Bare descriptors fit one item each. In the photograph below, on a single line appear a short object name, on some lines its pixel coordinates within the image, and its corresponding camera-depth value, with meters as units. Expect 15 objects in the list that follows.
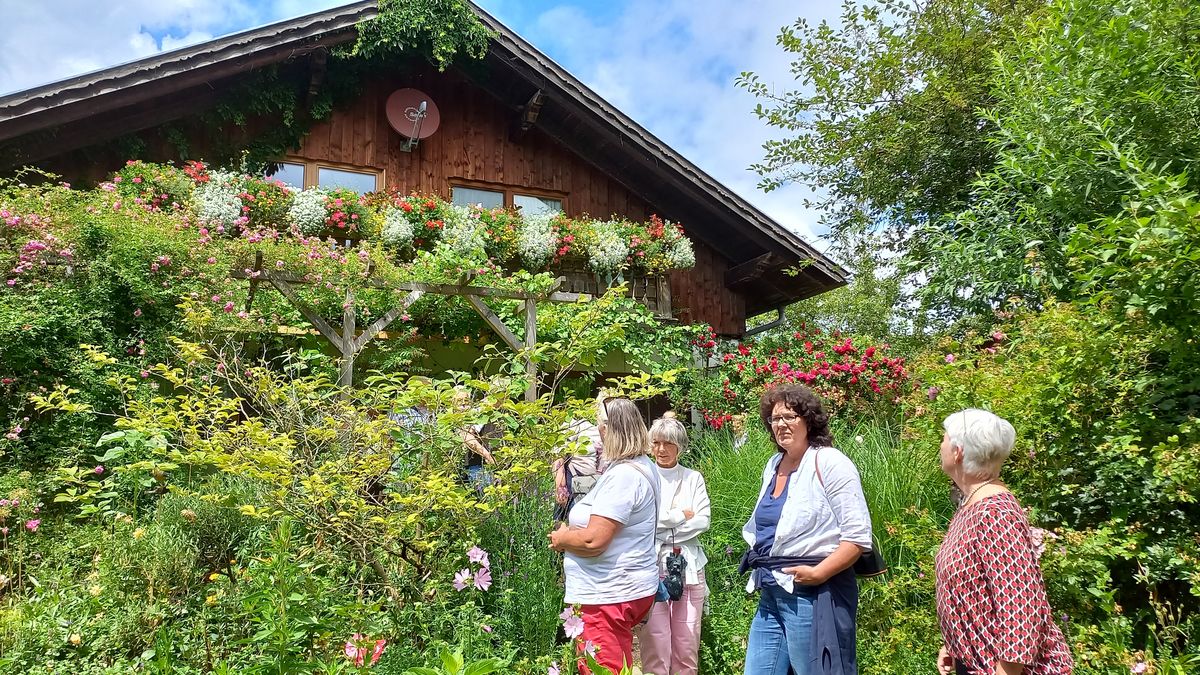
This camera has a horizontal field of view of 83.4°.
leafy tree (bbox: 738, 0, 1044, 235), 6.89
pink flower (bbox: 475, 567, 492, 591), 2.86
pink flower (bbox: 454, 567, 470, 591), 2.88
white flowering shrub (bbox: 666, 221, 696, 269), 8.30
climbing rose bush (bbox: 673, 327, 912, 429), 6.77
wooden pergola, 5.21
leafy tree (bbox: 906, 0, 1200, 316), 3.68
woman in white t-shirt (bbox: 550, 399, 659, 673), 2.65
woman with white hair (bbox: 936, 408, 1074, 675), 1.90
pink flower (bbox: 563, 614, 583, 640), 2.62
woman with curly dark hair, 2.49
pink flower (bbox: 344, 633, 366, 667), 2.17
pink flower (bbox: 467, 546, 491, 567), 2.94
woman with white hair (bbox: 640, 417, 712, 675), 3.31
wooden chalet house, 6.44
